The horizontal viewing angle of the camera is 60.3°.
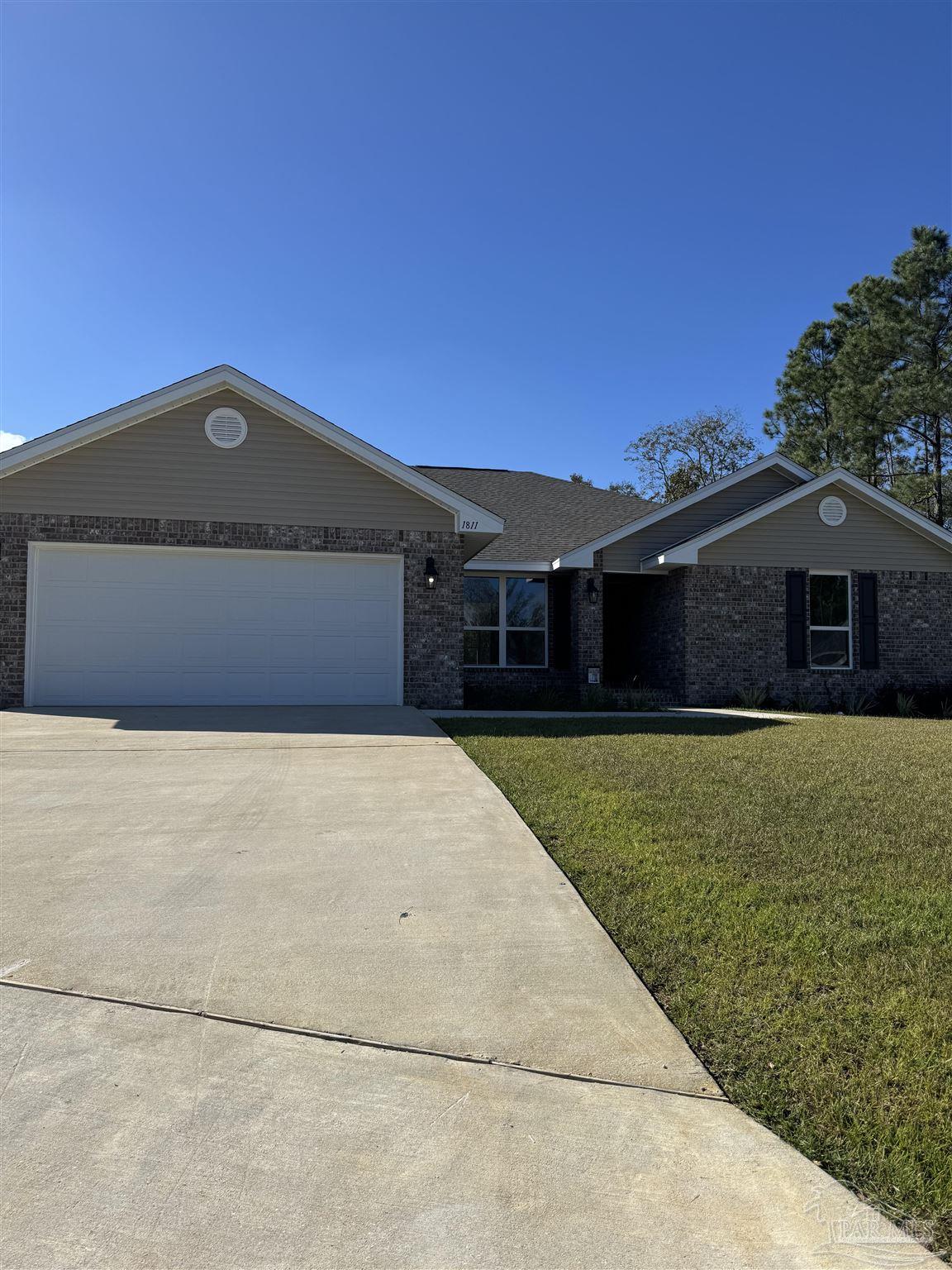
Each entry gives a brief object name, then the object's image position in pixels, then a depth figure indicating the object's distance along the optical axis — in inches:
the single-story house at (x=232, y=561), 488.7
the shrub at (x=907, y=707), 619.2
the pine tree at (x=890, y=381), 1089.4
